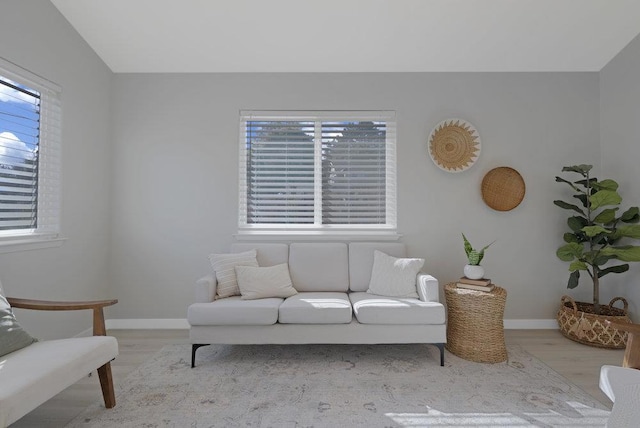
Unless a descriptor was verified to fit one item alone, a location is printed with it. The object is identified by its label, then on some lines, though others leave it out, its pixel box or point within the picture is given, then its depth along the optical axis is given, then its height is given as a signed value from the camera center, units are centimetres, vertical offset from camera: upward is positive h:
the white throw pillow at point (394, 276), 298 -51
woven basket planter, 300 -94
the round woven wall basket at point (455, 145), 354 +81
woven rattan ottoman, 274 -87
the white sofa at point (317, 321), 264 -81
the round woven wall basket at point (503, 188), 351 +35
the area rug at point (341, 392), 199 -118
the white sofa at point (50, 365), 146 -75
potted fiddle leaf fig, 300 -25
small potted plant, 291 -40
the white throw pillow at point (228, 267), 299 -45
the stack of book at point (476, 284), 282 -54
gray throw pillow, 180 -66
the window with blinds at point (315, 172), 371 +53
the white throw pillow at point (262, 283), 294 -57
